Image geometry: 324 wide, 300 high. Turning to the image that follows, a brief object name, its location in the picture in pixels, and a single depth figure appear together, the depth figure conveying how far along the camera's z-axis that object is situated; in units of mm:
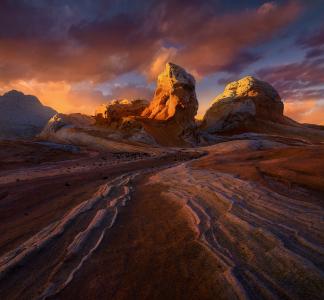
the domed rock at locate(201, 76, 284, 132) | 45000
